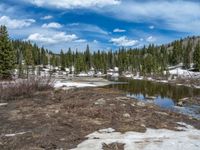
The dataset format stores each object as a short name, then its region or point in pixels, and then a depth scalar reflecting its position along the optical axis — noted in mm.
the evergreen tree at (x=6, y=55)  27820
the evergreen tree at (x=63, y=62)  85192
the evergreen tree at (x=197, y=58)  60796
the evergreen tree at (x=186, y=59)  72081
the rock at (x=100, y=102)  9377
